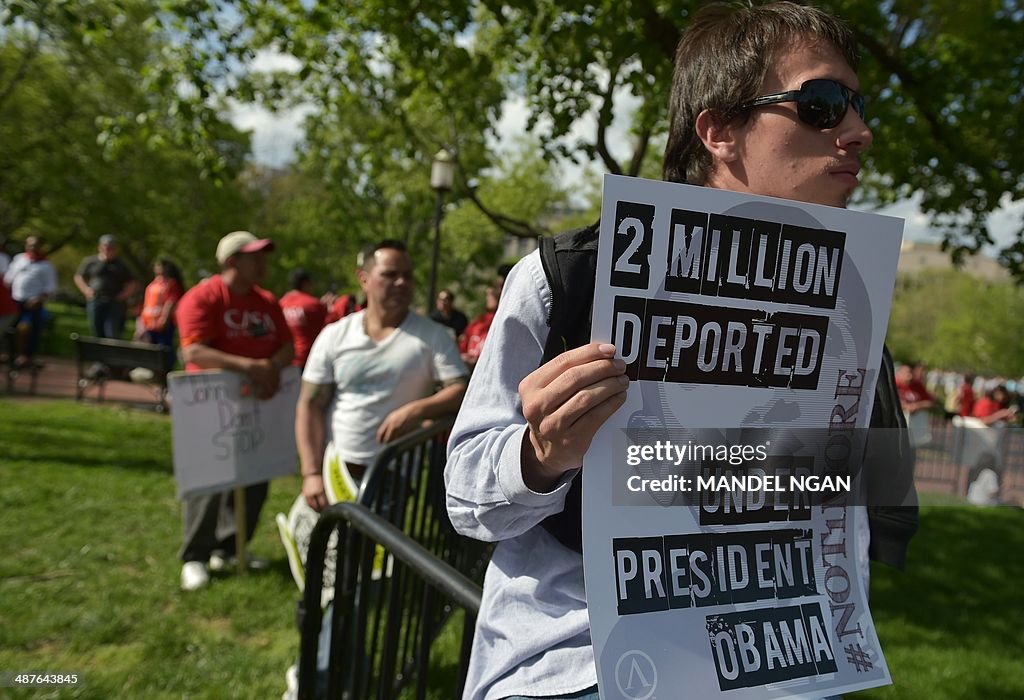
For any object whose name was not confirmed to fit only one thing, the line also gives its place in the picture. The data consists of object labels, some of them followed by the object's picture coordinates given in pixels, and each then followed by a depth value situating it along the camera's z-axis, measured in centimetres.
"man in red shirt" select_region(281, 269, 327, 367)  816
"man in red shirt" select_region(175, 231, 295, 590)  510
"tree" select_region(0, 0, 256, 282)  2633
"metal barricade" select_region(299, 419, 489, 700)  190
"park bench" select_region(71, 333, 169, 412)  1048
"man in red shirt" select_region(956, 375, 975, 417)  1702
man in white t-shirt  396
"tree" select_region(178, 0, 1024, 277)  620
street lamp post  1197
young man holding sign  115
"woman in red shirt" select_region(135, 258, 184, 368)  1219
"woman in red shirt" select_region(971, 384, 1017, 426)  1329
